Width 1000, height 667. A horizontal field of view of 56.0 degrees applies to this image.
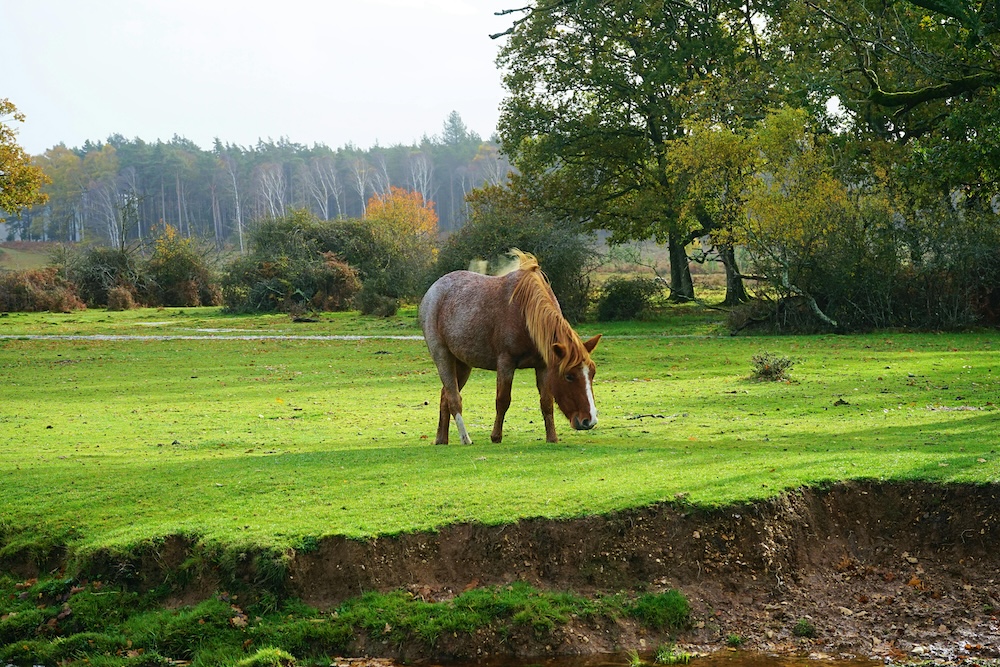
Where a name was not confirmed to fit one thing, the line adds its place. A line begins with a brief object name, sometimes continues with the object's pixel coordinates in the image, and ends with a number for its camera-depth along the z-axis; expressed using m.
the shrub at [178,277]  63.31
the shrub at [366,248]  55.28
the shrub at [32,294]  55.56
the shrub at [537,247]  38.75
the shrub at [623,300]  40.38
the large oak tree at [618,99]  41.84
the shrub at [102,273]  60.41
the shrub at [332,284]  54.69
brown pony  11.63
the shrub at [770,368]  20.45
